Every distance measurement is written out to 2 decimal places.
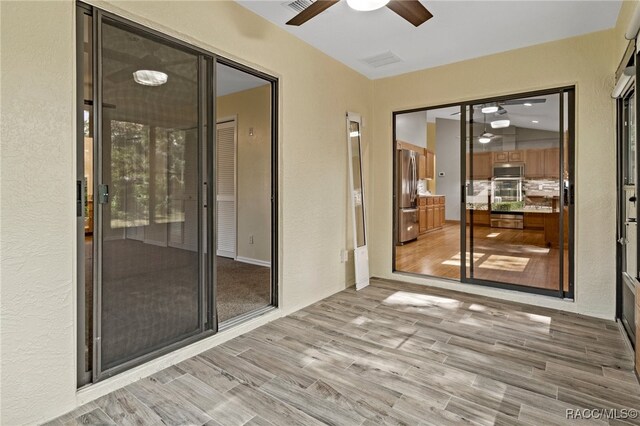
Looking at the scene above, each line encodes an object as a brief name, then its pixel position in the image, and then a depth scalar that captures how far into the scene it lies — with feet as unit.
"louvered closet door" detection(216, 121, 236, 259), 19.10
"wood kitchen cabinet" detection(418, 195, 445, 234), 27.55
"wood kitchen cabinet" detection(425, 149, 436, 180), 30.19
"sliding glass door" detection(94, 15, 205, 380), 6.83
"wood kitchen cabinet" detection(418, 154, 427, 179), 26.95
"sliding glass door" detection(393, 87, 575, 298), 11.78
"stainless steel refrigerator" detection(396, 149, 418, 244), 22.50
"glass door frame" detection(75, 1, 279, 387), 6.46
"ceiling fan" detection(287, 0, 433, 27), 6.93
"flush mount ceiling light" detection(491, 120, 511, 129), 12.82
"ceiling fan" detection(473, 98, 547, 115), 12.27
